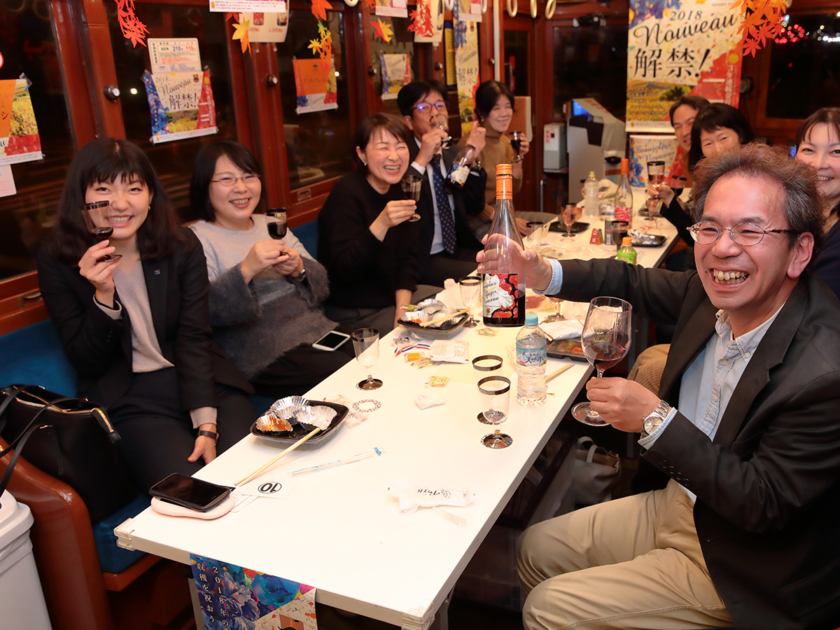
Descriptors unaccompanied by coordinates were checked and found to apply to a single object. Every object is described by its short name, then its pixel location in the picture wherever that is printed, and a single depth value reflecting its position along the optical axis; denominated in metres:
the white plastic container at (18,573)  1.75
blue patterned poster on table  1.25
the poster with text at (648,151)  5.35
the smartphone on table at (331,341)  2.79
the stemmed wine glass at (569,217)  3.56
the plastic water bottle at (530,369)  1.84
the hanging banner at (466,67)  5.07
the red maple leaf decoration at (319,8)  2.91
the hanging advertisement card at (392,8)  3.84
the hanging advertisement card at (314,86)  3.59
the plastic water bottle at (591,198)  4.10
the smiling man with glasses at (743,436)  1.28
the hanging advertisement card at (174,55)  2.77
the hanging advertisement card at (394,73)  4.24
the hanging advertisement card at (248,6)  2.46
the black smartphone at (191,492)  1.46
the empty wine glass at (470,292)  2.50
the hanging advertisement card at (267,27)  3.16
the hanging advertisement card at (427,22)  4.37
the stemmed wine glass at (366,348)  1.97
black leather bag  1.85
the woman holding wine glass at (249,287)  2.60
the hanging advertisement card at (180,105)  2.79
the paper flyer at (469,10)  4.88
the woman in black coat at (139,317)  2.12
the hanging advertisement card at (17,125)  2.25
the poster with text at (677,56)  4.96
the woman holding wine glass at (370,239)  3.09
